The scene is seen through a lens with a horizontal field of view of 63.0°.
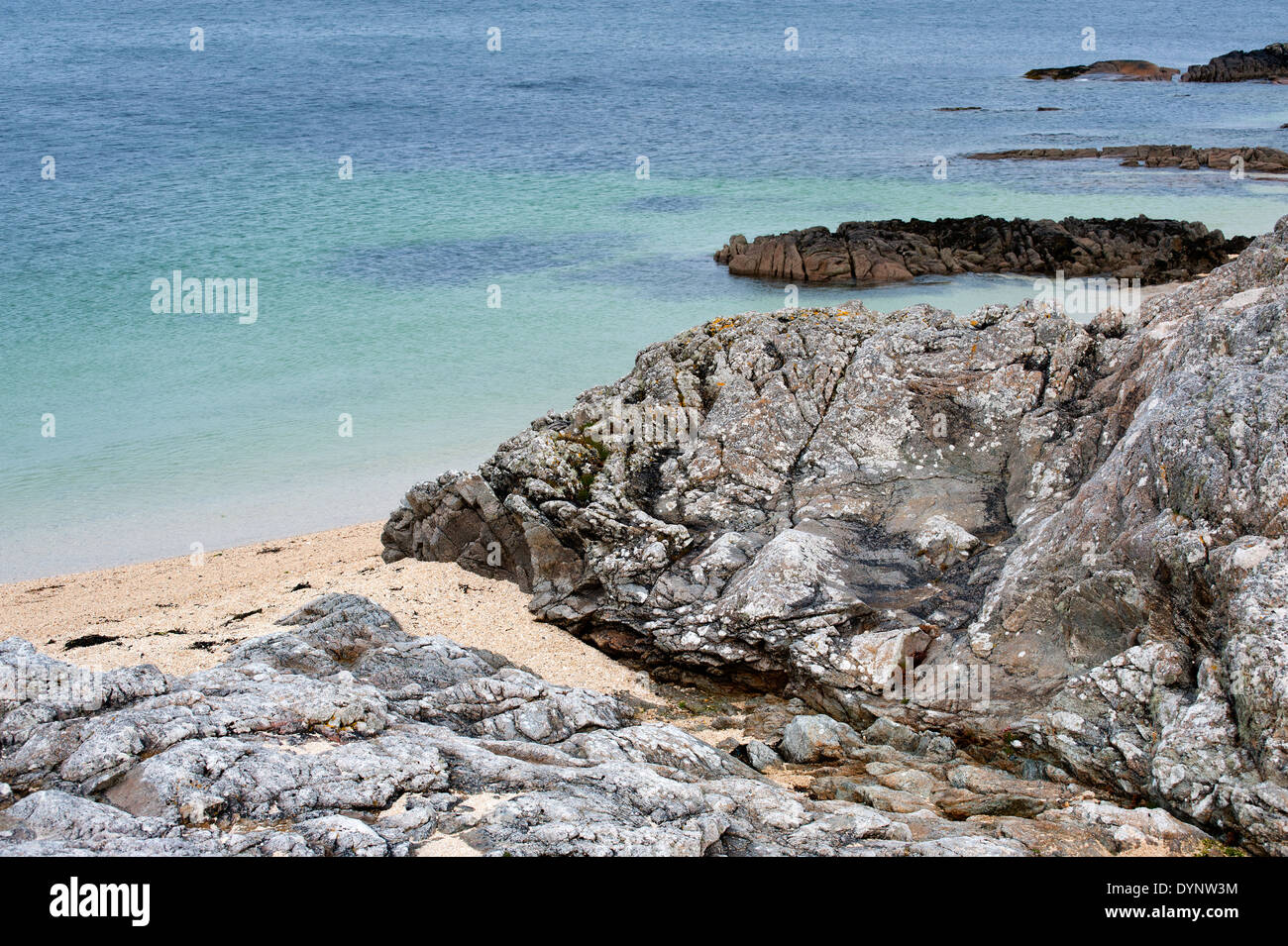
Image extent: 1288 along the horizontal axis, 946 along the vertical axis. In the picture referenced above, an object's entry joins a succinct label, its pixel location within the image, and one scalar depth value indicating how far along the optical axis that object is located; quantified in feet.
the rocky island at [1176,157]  135.13
